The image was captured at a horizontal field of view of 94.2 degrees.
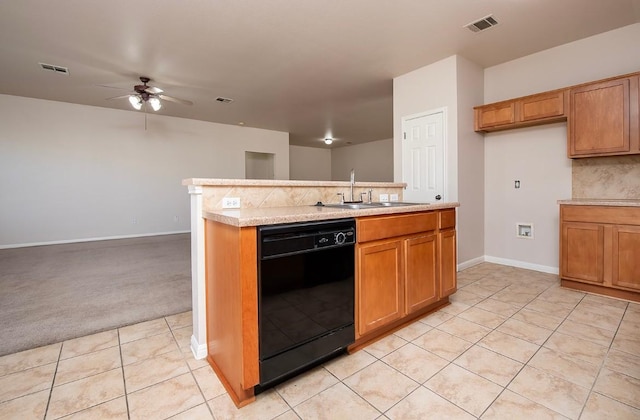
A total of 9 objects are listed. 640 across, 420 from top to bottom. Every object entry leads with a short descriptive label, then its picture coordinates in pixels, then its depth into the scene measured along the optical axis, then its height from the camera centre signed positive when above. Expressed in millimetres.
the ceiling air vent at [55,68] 4184 +2047
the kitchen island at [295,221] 1455 -367
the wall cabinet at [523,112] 3395 +1120
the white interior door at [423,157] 3965 +663
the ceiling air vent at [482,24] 3062 +1897
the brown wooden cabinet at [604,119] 2947 +859
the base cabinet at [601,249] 2768 -473
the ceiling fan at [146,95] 4598 +1784
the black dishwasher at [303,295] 1497 -491
